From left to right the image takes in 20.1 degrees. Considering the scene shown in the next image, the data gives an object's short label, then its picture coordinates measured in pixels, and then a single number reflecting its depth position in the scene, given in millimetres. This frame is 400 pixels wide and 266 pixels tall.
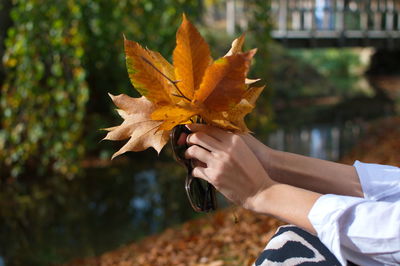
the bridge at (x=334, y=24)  12888
